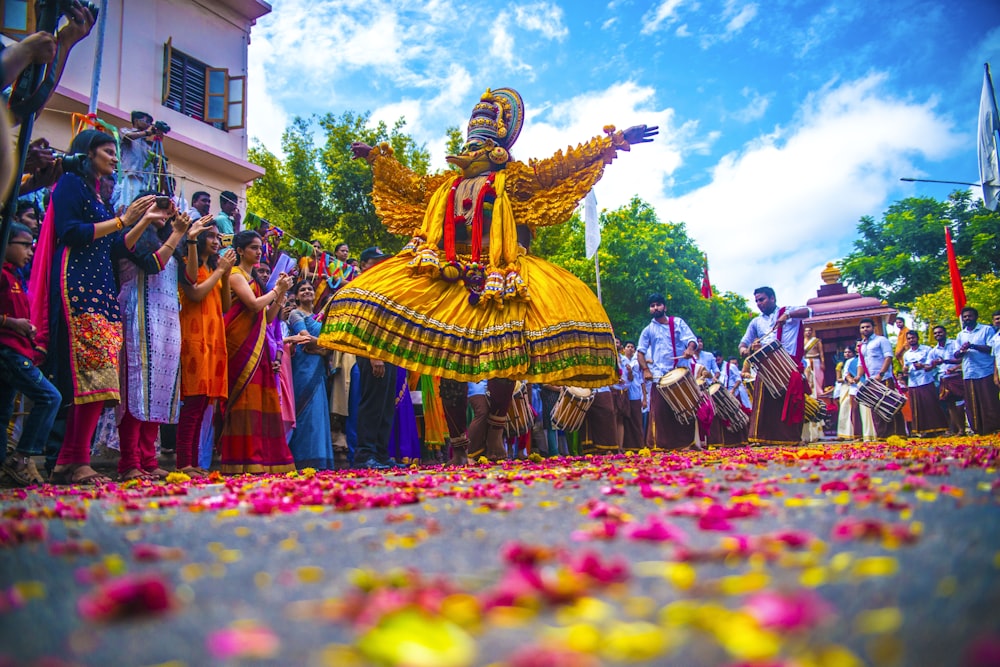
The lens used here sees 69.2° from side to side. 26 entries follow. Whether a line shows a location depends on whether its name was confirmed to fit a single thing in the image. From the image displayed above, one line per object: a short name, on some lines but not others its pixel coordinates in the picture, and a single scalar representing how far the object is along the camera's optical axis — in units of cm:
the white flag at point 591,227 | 1441
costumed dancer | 553
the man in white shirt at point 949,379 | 1175
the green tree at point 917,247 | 3638
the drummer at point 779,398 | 882
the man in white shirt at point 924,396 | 1162
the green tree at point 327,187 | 2316
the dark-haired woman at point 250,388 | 523
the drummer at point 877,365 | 1177
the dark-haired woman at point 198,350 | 509
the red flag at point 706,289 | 2859
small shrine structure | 2108
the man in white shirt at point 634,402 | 1142
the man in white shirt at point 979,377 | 1094
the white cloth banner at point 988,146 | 1040
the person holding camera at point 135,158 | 662
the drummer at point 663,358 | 959
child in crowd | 395
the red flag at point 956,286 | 1781
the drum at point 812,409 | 901
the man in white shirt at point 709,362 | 1227
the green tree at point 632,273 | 2714
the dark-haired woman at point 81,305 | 422
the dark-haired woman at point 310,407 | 647
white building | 1428
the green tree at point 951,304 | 2830
